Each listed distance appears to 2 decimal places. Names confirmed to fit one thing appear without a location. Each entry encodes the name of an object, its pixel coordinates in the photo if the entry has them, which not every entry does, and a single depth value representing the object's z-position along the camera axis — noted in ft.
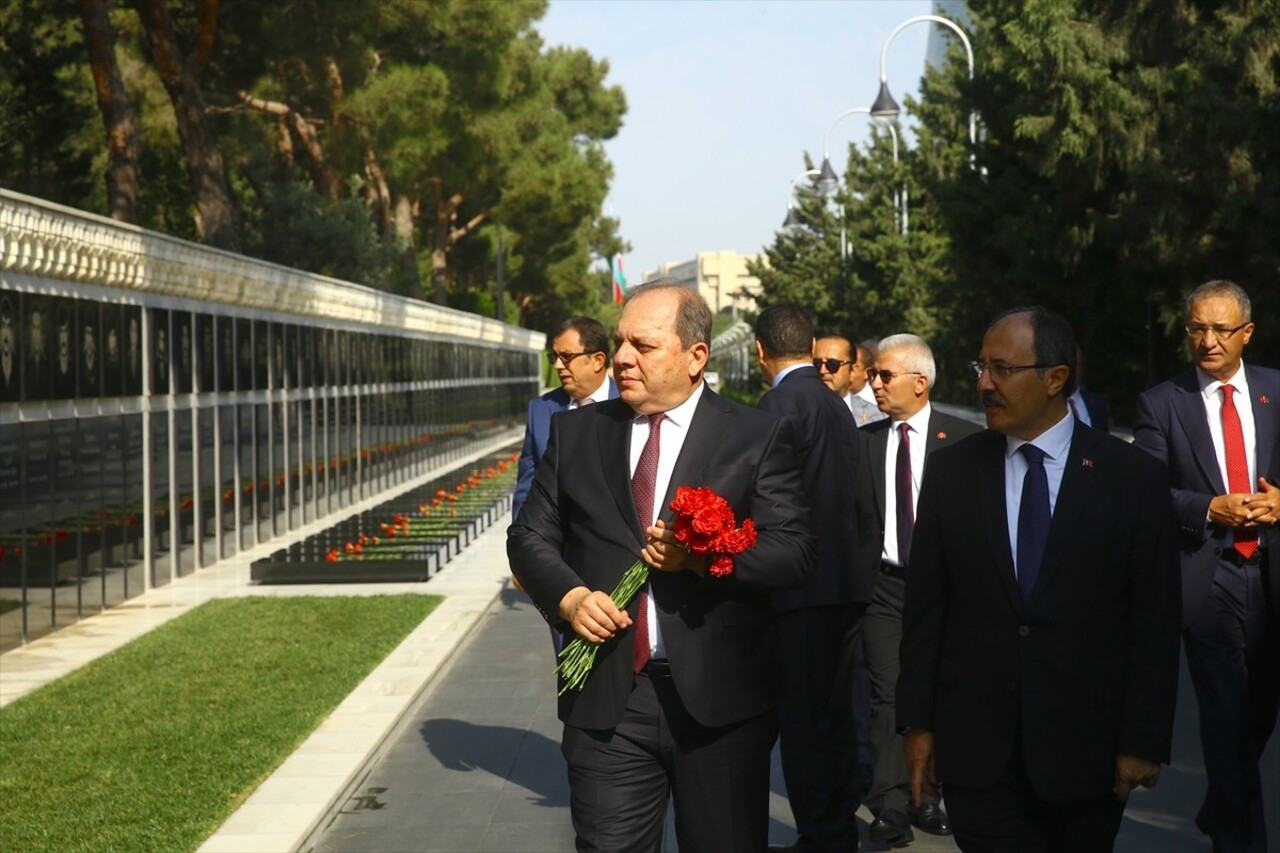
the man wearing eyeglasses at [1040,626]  13.65
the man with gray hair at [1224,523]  19.67
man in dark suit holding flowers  14.01
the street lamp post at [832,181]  141.18
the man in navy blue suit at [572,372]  24.90
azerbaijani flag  234.01
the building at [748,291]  221.72
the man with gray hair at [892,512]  22.61
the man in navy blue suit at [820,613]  20.38
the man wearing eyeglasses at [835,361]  29.19
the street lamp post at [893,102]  96.53
